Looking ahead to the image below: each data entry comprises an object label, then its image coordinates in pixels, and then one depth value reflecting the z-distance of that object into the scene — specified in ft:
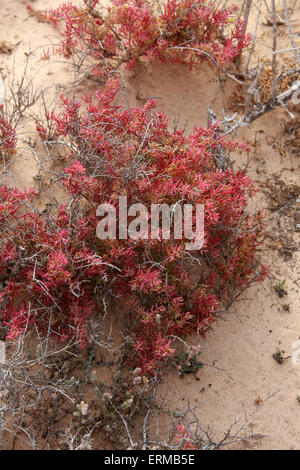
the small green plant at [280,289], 12.12
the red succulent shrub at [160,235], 10.19
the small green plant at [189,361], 10.83
